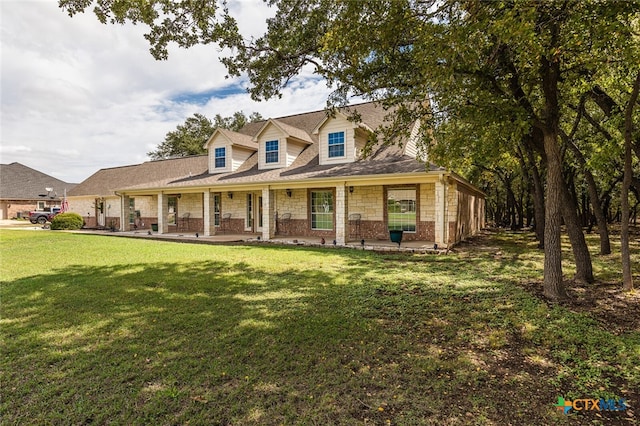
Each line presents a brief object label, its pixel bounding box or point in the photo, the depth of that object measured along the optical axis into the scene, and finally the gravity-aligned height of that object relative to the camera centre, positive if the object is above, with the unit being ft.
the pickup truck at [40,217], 96.99 -0.14
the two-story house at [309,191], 41.91 +3.93
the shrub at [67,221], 71.97 -1.10
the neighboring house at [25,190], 115.44 +10.09
